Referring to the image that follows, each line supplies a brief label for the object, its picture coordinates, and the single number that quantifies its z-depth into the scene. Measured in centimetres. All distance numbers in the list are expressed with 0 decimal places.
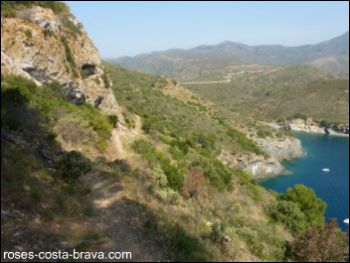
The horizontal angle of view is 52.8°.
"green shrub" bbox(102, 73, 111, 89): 3584
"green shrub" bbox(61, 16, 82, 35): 3300
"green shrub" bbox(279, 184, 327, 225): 3844
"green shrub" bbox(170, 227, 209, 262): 1093
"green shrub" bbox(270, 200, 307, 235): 2814
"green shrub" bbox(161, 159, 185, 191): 2169
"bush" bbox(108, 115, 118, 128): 3054
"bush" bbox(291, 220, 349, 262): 1428
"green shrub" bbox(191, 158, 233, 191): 2900
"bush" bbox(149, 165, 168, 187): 2082
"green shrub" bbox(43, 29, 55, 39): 2723
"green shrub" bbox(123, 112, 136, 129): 3443
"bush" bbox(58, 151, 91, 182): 1477
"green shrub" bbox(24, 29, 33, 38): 2546
